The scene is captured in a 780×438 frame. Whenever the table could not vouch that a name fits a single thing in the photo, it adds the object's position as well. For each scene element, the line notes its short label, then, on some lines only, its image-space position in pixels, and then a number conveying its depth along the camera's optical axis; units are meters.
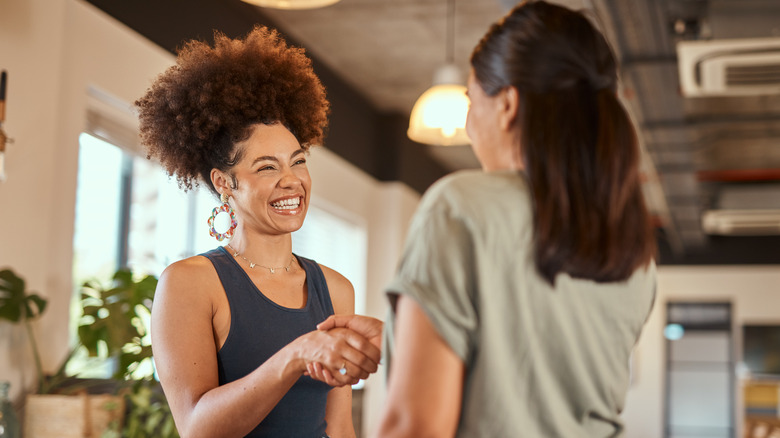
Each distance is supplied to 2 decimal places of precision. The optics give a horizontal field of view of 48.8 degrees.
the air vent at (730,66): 4.44
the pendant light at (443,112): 4.17
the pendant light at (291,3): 3.04
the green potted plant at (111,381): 3.14
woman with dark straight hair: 0.98
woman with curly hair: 1.45
